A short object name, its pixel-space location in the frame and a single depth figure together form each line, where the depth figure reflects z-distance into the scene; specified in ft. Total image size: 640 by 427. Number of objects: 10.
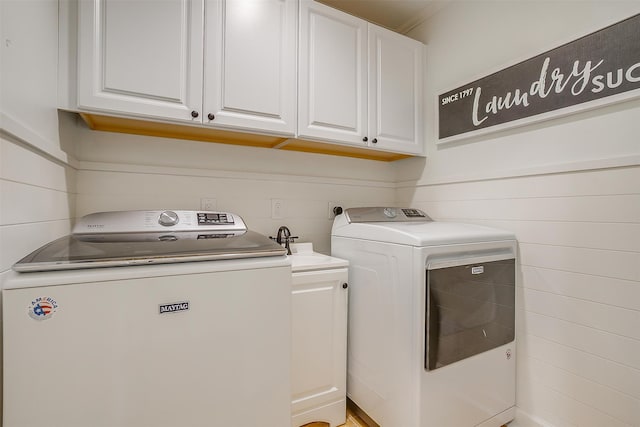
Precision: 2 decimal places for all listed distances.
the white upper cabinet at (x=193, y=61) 4.02
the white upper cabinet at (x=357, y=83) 5.48
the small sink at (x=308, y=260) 4.90
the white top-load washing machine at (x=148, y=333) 2.65
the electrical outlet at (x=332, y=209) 7.00
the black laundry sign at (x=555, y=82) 4.09
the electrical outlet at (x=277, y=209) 6.34
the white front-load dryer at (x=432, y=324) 4.31
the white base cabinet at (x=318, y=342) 4.84
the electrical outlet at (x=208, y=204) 5.69
